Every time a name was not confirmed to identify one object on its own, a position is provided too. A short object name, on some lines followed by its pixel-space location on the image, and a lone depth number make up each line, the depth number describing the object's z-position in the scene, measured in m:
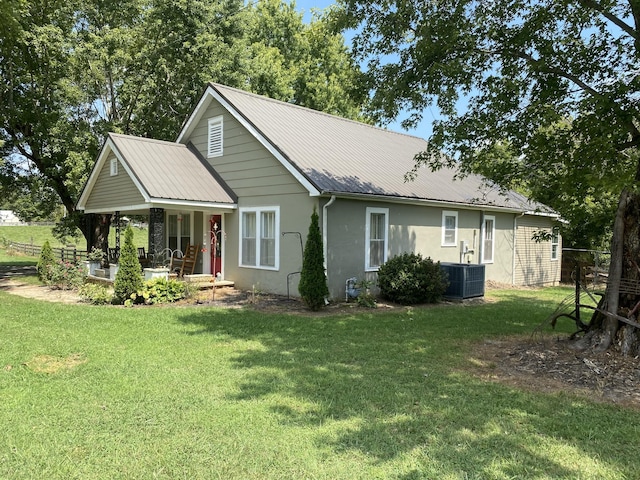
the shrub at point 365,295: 11.20
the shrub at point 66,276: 13.14
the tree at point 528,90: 6.14
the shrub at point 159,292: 10.95
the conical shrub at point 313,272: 10.27
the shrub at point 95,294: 11.02
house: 11.73
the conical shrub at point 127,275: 10.91
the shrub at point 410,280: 11.66
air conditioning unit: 12.82
